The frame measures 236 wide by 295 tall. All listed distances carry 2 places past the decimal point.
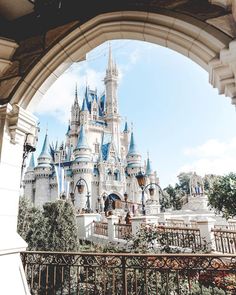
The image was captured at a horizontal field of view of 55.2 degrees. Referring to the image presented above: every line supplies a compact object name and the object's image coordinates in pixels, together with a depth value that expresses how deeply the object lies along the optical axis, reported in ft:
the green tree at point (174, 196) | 149.85
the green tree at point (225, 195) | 24.91
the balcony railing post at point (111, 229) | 31.70
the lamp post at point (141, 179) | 29.60
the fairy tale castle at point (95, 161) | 105.81
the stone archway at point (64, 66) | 5.09
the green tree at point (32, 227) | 24.00
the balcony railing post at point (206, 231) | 22.56
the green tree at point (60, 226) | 24.24
